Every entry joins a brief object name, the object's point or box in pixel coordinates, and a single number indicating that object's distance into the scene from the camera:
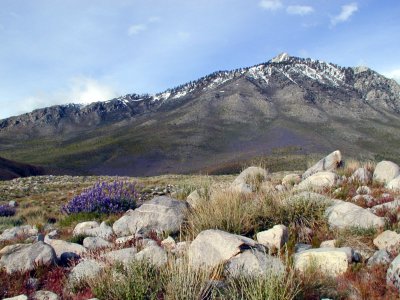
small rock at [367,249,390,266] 5.58
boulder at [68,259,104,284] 5.23
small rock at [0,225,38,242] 8.45
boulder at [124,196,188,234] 7.77
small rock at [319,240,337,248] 6.54
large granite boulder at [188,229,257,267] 5.45
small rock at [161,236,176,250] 6.31
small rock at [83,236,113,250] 7.01
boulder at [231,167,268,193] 11.63
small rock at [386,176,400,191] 10.30
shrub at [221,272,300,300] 4.21
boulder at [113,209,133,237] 8.01
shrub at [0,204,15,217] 15.29
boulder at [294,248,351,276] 5.38
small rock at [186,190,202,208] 8.60
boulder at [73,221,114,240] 7.99
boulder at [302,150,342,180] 14.35
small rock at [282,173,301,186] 12.61
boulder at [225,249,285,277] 4.93
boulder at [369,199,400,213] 8.03
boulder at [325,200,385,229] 7.08
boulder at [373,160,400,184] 11.50
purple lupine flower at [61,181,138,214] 10.99
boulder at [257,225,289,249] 6.42
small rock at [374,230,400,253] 6.03
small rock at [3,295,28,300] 4.81
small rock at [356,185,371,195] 10.16
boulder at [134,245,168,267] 5.32
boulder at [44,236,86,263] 6.45
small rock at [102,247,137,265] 5.55
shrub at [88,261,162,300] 4.58
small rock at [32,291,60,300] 4.98
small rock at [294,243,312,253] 6.41
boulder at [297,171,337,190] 10.62
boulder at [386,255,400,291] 4.91
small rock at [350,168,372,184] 11.60
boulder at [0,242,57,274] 5.80
